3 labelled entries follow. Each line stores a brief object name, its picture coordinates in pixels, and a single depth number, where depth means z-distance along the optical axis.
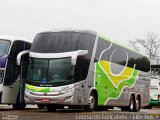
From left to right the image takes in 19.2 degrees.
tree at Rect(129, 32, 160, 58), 77.41
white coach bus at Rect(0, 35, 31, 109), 20.16
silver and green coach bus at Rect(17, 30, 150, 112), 18.61
